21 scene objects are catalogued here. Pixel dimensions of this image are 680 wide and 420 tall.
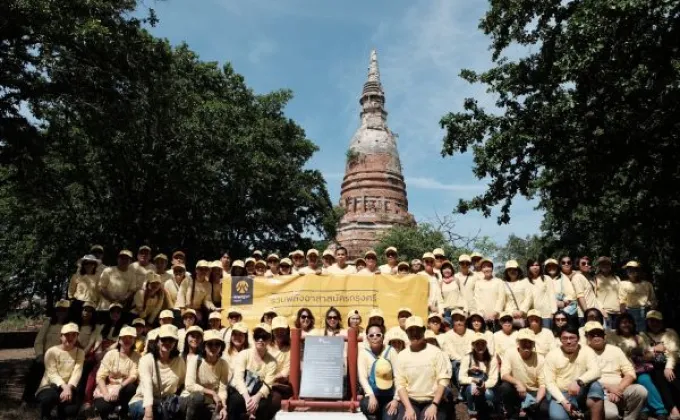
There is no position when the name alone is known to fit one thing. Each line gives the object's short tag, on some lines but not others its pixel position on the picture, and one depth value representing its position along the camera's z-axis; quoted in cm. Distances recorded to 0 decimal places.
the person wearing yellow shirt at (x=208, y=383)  659
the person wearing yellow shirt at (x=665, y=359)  711
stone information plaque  687
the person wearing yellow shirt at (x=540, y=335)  729
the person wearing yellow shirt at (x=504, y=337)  731
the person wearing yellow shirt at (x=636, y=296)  880
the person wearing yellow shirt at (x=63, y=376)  695
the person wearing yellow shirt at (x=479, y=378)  692
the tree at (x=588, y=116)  970
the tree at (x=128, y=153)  1144
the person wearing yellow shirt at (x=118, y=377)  681
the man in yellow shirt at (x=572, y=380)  643
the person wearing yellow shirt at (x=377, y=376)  650
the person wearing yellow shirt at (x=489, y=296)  867
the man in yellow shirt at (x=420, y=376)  640
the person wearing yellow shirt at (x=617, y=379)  678
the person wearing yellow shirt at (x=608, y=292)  901
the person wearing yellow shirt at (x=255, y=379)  664
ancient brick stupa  3822
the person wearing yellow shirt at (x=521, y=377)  686
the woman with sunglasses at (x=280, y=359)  689
